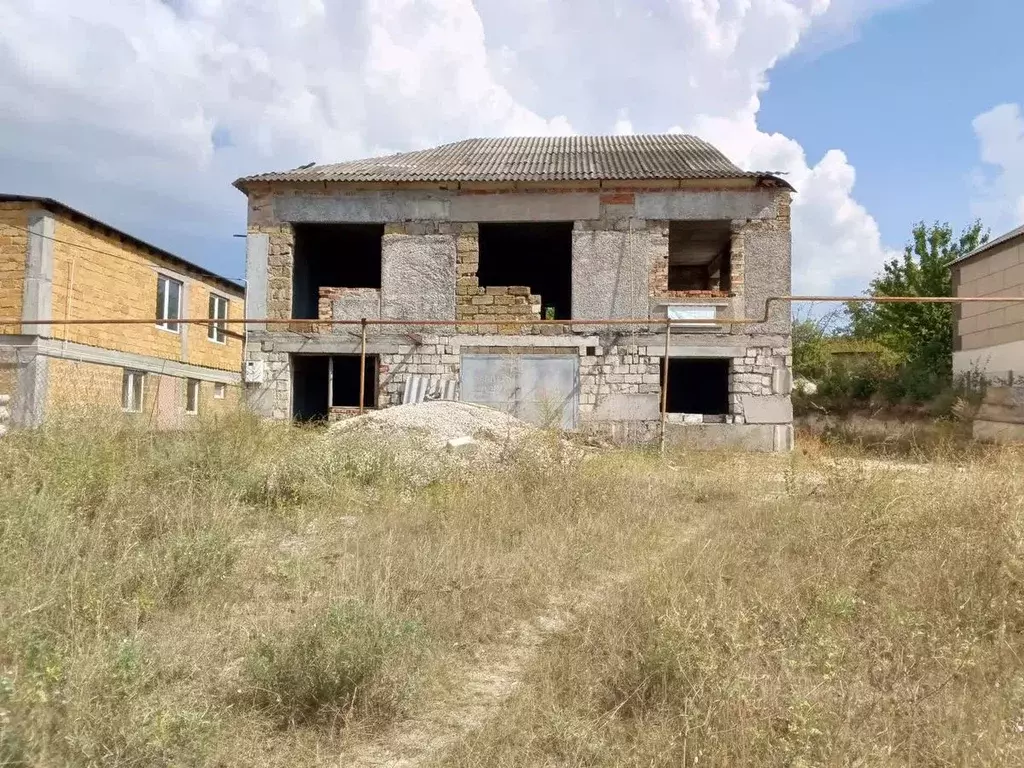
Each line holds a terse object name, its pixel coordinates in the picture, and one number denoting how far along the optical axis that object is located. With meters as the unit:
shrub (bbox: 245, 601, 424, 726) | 2.84
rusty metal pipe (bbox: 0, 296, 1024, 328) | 9.24
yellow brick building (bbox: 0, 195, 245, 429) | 13.17
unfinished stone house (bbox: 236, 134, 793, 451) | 12.15
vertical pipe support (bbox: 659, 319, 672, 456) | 10.16
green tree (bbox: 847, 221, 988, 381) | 19.94
